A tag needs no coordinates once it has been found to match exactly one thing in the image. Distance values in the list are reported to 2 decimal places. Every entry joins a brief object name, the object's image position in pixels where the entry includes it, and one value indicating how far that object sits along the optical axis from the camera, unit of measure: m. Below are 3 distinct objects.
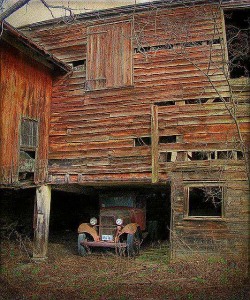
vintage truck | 11.95
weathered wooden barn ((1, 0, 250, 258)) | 10.96
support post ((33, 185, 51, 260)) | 12.16
